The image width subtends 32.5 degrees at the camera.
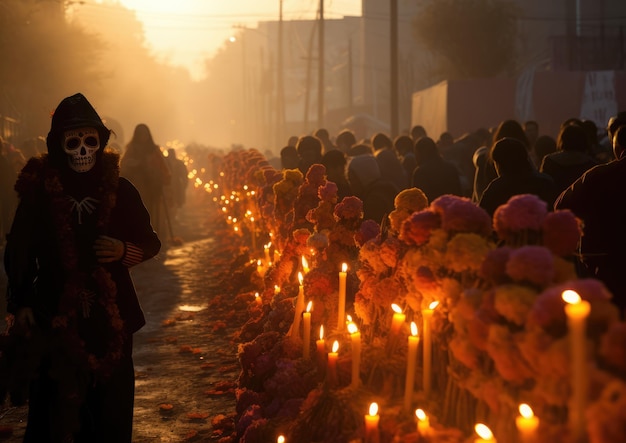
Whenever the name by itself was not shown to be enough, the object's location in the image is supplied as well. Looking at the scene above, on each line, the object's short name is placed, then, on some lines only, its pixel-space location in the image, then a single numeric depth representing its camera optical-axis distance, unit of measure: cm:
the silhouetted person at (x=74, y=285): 502
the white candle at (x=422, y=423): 435
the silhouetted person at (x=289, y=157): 1464
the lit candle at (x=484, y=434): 363
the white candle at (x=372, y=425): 445
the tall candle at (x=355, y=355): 520
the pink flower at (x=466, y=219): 460
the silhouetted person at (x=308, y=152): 1261
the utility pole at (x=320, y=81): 4493
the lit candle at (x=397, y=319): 532
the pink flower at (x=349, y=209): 736
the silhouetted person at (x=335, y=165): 1032
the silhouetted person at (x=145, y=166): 1741
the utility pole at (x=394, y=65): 2900
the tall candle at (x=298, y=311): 702
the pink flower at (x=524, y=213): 409
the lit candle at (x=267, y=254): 1156
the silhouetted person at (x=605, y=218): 630
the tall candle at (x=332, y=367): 546
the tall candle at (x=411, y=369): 472
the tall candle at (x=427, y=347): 479
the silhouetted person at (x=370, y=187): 962
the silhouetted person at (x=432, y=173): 1150
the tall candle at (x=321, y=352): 588
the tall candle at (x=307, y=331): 654
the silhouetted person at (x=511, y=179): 702
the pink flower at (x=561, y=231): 409
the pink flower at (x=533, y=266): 368
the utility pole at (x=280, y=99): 6013
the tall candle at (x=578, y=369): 271
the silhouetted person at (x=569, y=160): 866
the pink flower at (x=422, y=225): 480
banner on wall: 3571
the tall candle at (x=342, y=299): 603
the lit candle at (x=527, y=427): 320
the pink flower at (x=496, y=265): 392
